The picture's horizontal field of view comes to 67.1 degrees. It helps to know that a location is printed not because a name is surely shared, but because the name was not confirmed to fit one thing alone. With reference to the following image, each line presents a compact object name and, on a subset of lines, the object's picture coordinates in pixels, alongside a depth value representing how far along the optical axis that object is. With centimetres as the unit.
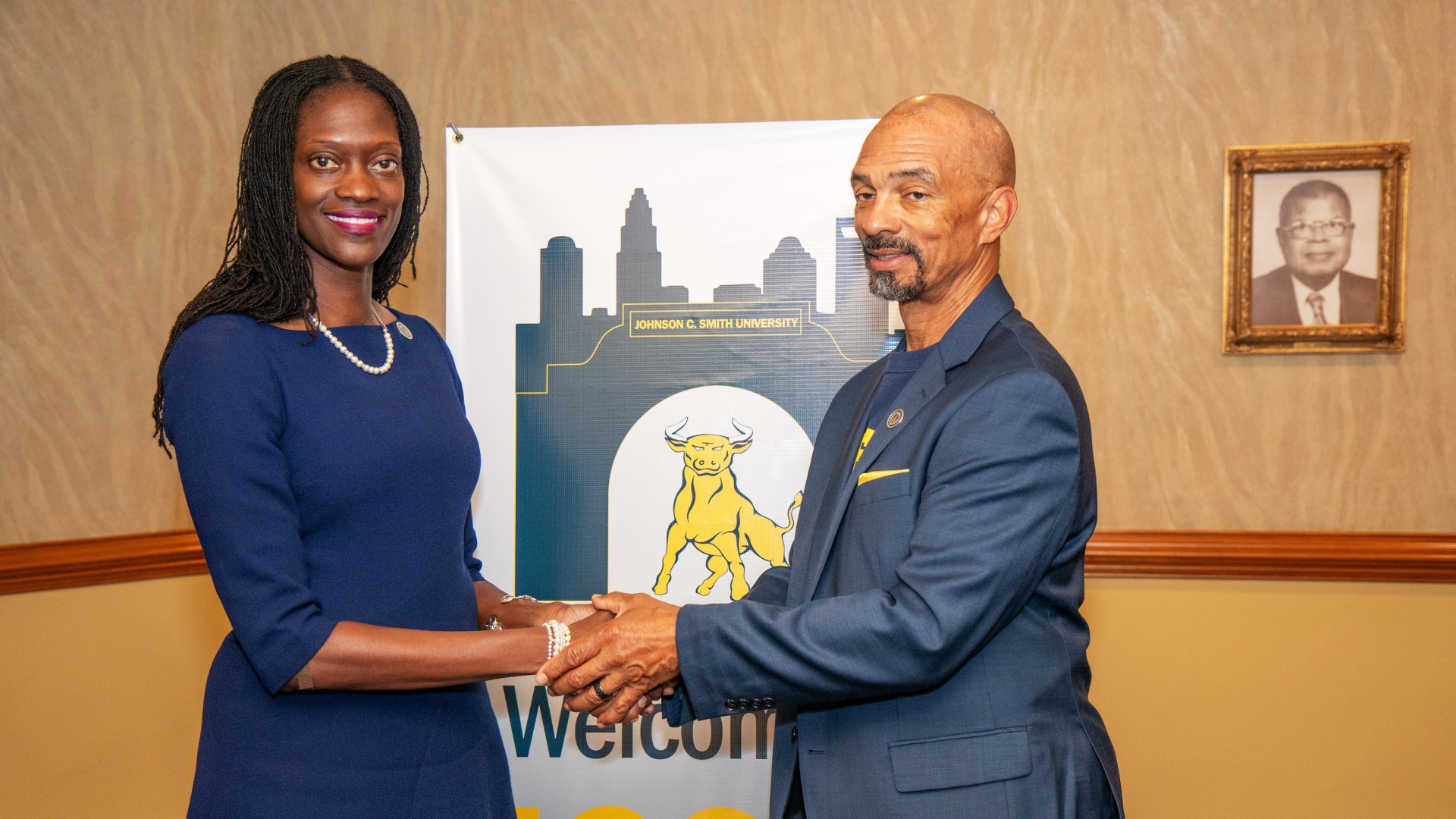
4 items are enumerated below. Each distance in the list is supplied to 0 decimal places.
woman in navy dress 155
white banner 281
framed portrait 307
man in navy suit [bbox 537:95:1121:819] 160
